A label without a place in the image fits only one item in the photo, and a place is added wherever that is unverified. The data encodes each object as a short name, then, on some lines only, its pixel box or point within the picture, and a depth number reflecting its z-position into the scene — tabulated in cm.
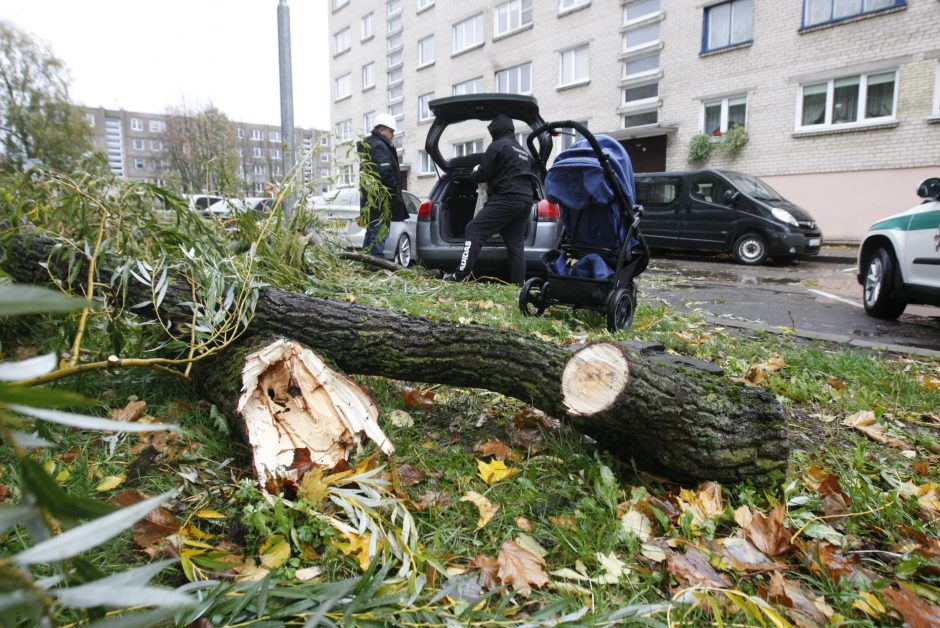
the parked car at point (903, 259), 532
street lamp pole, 896
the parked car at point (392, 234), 625
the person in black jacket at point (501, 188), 631
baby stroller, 442
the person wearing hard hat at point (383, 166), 732
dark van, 1212
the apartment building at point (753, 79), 1557
